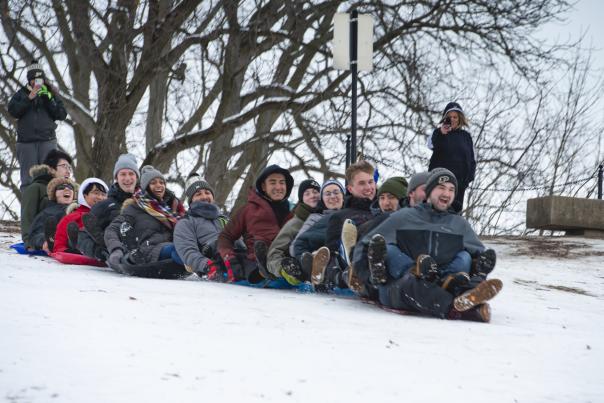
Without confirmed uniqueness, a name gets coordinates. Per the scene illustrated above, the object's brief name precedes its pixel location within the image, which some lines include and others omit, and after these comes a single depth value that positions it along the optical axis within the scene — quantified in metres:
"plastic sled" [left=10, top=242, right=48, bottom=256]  18.31
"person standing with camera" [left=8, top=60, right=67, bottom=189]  20.39
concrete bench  25.61
